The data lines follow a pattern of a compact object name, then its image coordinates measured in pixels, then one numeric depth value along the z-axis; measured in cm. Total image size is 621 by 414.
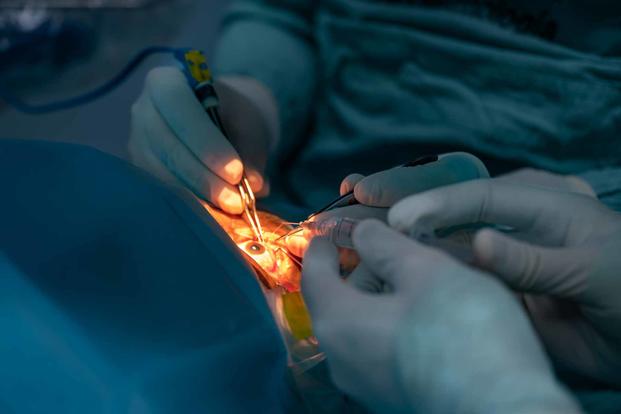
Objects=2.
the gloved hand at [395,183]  59
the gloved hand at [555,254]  45
